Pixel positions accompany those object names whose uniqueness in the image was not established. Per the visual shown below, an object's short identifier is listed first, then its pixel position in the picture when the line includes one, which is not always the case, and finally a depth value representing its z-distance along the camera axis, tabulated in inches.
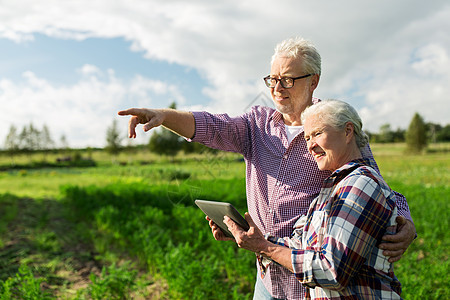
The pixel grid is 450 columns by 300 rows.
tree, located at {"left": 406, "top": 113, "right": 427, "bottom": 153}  1649.9
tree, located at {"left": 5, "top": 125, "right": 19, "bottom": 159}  1189.8
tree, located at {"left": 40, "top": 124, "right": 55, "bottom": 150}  1402.2
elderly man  66.0
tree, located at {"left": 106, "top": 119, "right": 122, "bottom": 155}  1197.1
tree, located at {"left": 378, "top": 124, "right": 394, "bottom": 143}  2120.6
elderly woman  46.1
